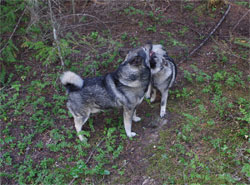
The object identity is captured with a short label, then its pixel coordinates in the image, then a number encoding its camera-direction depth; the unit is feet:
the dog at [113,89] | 13.02
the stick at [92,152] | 13.71
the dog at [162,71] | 14.60
